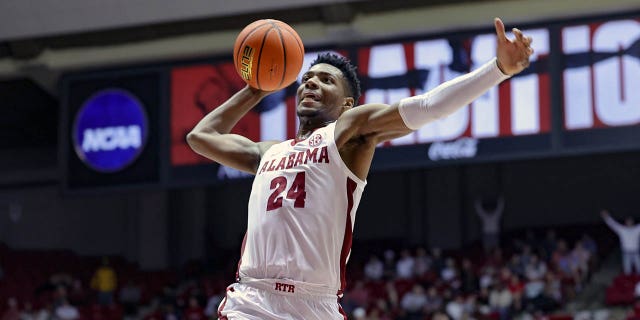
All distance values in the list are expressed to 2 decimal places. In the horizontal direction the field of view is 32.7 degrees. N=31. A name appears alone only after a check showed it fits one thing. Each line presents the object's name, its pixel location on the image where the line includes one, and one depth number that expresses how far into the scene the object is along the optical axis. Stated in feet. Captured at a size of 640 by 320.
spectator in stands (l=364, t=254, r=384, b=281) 56.29
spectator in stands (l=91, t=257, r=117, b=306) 59.98
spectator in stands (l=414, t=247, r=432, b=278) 54.65
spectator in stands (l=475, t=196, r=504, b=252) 64.13
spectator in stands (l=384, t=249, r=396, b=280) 56.13
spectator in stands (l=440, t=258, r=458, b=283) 52.70
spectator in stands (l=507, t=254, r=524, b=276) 50.78
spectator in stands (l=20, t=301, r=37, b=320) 54.44
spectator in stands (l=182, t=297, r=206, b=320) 51.83
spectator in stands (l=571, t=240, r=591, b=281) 49.96
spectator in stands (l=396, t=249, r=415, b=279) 55.06
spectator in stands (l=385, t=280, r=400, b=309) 49.69
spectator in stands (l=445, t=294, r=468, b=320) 46.26
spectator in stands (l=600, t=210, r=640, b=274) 51.70
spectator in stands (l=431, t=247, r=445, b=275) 55.11
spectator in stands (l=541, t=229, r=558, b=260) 55.77
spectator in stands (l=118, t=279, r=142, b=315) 59.21
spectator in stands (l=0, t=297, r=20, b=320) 54.13
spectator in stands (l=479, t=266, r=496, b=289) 49.62
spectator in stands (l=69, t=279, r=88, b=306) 58.80
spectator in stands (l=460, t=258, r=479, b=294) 51.72
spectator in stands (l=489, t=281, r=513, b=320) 45.98
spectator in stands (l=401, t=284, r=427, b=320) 47.88
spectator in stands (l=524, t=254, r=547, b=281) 48.24
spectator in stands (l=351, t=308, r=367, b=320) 44.88
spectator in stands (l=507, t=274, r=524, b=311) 46.01
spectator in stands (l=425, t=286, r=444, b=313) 47.75
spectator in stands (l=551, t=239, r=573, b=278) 49.85
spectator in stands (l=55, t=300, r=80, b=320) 54.25
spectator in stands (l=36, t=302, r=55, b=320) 54.08
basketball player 13.57
